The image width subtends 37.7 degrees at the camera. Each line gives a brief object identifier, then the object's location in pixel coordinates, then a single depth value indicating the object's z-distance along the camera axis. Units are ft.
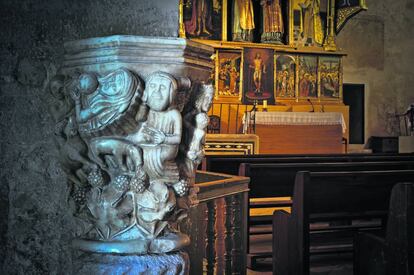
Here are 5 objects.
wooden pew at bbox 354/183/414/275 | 10.75
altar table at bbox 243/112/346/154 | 32.63
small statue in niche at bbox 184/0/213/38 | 37.14
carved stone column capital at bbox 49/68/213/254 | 5.30
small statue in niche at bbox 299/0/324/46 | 39.63
